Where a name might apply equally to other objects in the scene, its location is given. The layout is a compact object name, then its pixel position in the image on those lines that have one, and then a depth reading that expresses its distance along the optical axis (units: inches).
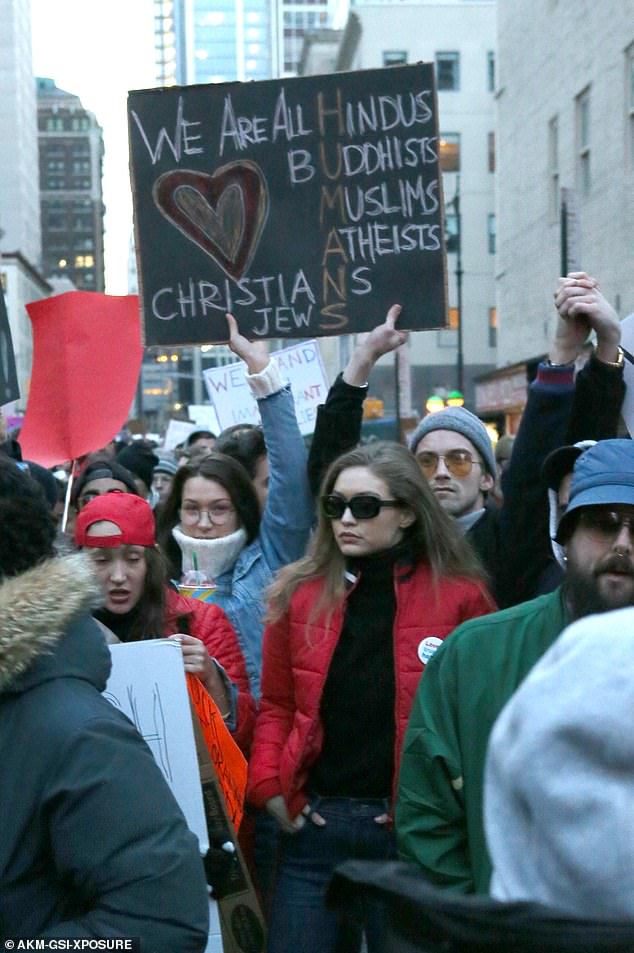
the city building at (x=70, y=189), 7234.3
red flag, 249.6
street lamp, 1357.8
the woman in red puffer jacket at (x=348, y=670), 141.4
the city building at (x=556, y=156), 724.7
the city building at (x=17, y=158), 4630.9
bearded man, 105.3
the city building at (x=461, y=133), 2010.3
